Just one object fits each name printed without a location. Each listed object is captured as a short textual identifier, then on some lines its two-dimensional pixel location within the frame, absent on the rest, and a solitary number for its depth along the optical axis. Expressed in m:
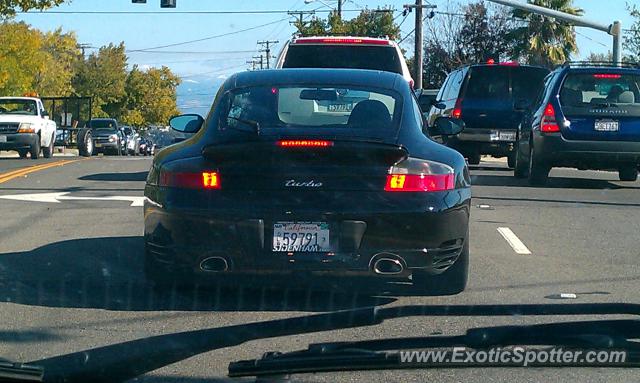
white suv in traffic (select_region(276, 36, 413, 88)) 14.73
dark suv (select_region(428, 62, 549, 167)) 18.92
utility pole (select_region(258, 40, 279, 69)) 86.56
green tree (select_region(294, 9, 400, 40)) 51.72
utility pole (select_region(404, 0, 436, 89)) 38.28
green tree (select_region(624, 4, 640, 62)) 40.25
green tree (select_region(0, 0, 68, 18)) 31.47
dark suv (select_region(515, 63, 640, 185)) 14.95
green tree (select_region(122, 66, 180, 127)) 87.25
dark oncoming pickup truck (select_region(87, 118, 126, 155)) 40.81
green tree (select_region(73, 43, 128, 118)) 79.62
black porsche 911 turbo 6.71
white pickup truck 26.61
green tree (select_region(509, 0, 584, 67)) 46.28
